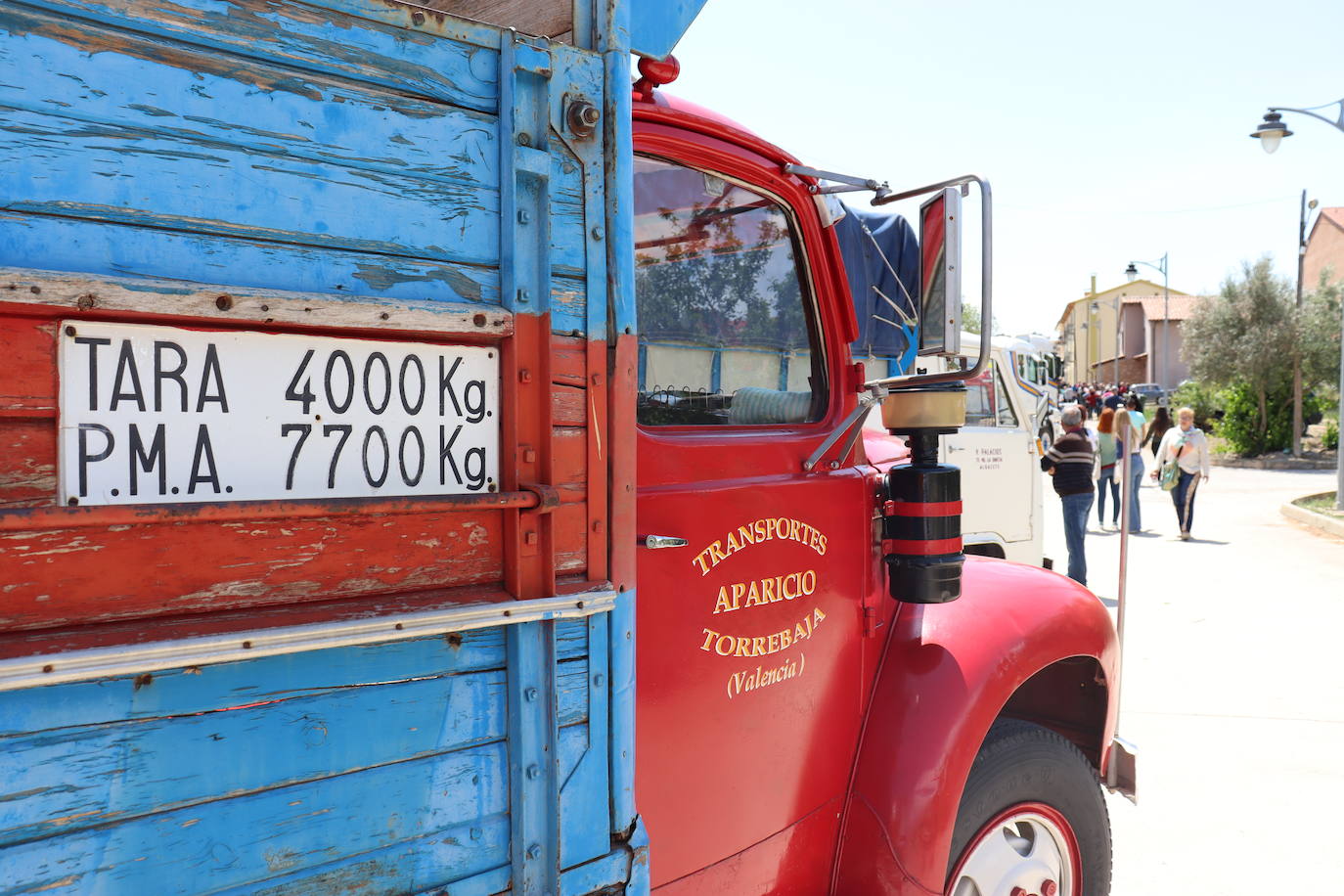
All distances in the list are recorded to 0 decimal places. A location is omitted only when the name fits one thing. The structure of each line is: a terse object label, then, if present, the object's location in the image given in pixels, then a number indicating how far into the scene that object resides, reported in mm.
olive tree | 23547
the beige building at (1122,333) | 53562
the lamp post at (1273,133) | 12576
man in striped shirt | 7840
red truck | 1128
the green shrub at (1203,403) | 27141
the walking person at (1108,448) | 11148
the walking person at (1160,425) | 13914
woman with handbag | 11219
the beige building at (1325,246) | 38156
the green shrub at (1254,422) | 23562
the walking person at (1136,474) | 11138
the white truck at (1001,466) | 7441
